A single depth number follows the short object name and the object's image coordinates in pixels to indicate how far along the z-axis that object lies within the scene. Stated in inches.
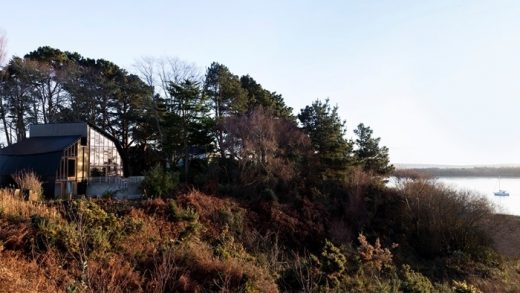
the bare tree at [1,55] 960.6
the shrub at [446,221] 799.7
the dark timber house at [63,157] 840.9
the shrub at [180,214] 574.6
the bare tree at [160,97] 1094.6
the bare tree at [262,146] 904.9
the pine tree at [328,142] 1005.2
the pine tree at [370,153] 1094.4
